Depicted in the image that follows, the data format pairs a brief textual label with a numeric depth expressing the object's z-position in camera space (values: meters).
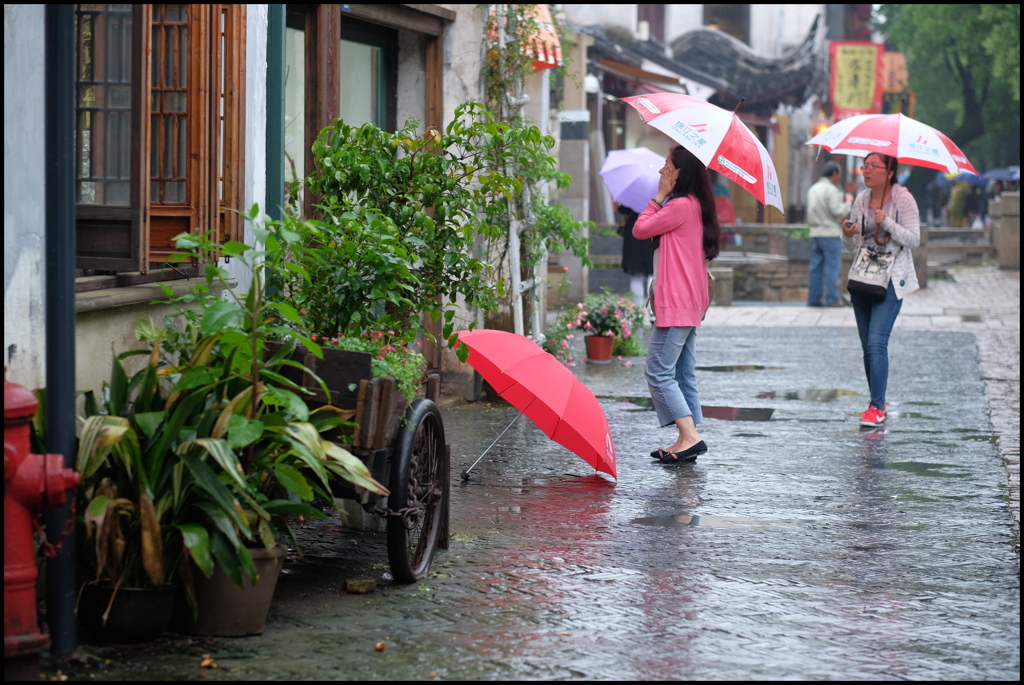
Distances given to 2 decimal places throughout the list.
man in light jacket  17.47
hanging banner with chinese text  35.38
